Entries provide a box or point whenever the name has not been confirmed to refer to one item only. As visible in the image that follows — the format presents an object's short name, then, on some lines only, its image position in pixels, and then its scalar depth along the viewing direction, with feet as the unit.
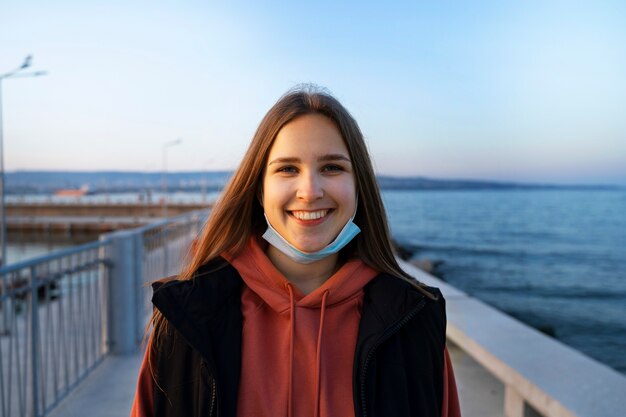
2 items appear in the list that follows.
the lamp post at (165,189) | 148.75
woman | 4.49
